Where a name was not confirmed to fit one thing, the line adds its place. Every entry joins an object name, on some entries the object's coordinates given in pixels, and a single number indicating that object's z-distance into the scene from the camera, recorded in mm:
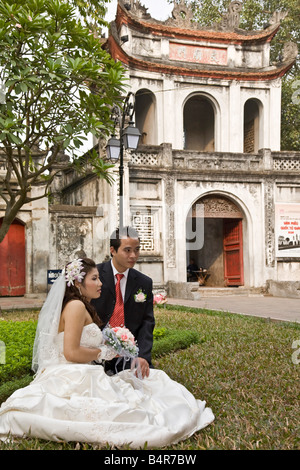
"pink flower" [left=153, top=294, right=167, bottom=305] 13031
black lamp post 11836
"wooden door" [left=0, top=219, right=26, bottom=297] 15266
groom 4719
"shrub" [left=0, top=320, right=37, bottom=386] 5355
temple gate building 16375
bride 3369
